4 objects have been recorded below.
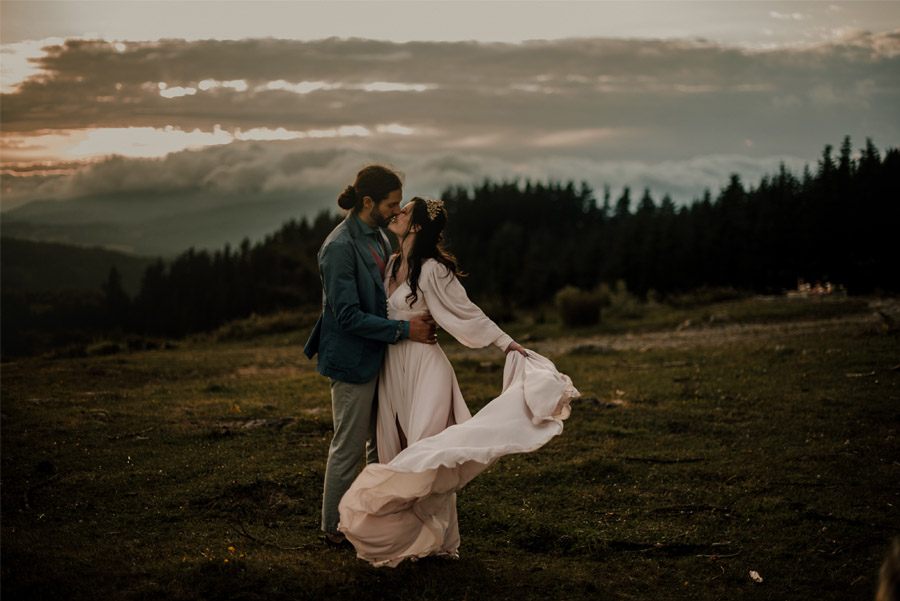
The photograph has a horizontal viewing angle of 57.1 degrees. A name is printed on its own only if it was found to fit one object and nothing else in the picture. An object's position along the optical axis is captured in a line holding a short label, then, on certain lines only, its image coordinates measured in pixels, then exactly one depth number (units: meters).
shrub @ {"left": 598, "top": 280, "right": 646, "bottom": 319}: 27.45
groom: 6.30
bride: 5.77
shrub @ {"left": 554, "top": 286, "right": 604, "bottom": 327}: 25.30
